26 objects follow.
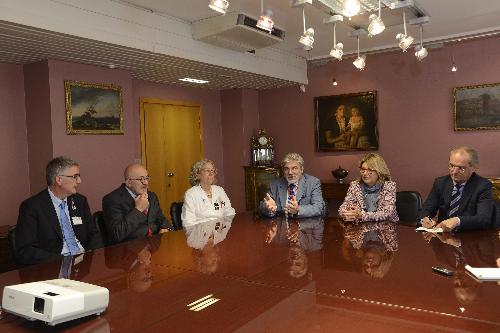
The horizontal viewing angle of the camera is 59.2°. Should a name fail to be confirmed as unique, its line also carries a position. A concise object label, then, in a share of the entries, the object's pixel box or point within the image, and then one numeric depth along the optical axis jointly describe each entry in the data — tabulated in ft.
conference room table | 4.59
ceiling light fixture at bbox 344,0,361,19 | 9.08
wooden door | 20.13
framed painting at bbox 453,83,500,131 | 17.25
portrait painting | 20.21
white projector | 4.50
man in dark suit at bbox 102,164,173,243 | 10.11
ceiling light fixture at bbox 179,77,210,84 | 19.69
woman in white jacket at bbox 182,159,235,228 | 11.91
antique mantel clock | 22.70
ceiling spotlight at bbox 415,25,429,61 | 13.48
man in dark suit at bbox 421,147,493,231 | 9.07
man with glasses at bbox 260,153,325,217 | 11.85
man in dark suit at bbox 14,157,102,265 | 8.91
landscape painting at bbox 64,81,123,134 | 15.15
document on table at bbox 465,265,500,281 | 5.72
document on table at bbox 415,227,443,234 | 8.94
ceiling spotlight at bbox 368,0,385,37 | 9.61
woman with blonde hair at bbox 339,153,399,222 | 10.87
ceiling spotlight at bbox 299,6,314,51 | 10.43
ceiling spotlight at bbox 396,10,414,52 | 11.64
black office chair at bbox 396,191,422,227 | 11.57
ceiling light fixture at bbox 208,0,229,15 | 8.24
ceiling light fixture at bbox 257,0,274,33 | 9.43
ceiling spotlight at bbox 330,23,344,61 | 11.98
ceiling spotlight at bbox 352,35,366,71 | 13.79
